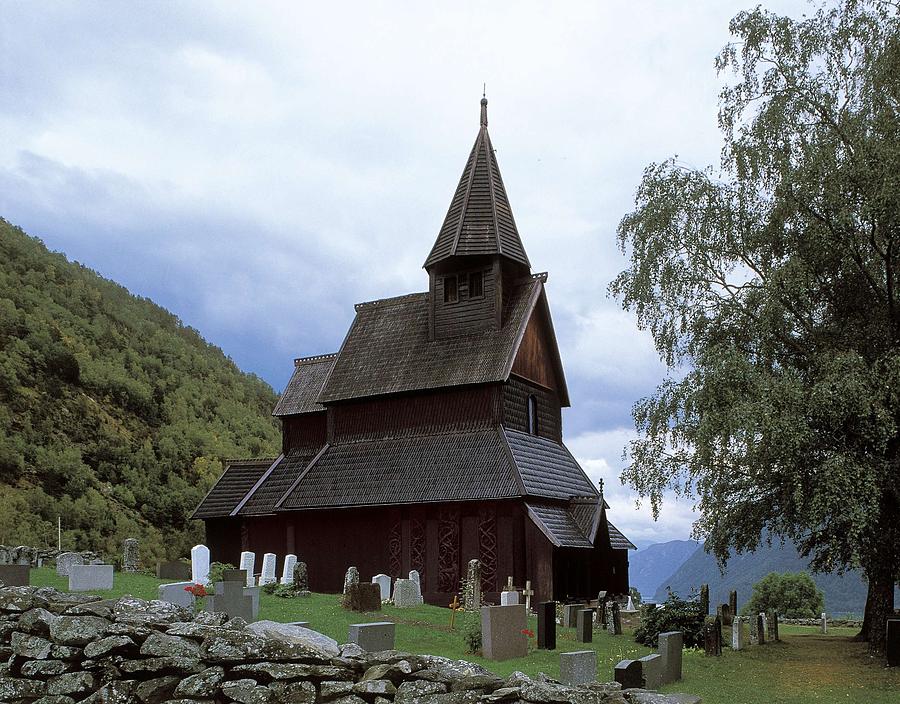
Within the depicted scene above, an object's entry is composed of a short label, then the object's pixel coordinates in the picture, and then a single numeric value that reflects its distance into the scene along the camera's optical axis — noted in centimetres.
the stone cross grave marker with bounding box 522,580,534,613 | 2683
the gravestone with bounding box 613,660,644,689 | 1362
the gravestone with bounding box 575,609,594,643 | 2081
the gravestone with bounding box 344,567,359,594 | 2233
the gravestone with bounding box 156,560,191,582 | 2828
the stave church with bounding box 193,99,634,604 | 2912
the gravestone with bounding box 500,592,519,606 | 2338
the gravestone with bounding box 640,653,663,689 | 1499
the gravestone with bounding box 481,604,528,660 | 1680
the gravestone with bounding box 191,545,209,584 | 2411
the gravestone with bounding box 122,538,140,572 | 3012
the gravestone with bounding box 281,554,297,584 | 2788
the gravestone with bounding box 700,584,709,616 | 2208
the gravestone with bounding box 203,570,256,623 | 1719
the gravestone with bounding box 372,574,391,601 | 2574
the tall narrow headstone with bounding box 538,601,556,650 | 1852
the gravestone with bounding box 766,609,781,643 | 2489
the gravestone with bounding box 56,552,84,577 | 2536
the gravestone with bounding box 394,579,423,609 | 2486
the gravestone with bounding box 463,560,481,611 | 2505
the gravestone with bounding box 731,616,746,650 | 2228
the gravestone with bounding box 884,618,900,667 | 1964
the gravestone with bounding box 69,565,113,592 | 2181
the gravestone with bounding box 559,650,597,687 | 1326
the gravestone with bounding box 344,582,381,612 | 2161
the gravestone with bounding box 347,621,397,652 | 1318
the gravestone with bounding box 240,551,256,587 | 2873
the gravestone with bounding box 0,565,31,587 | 1853
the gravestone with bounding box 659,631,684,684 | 1627
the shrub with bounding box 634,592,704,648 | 2139
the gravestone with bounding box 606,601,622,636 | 2333
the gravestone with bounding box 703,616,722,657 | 2064
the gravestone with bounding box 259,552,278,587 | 2811
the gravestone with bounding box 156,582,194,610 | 1717
